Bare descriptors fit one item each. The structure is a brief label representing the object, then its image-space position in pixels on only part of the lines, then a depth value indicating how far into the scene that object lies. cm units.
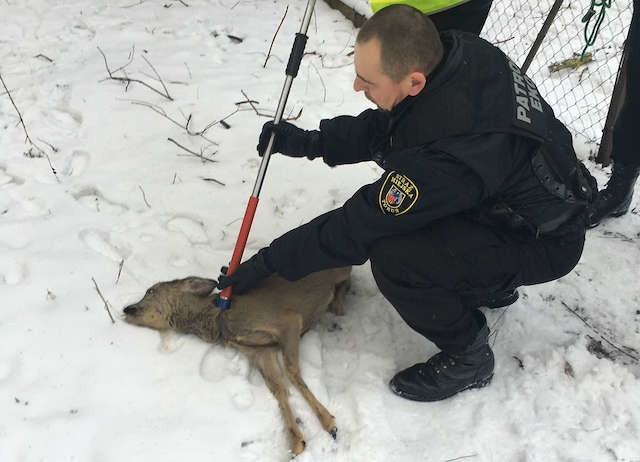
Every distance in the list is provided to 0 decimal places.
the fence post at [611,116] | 362
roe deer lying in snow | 271
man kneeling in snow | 203
